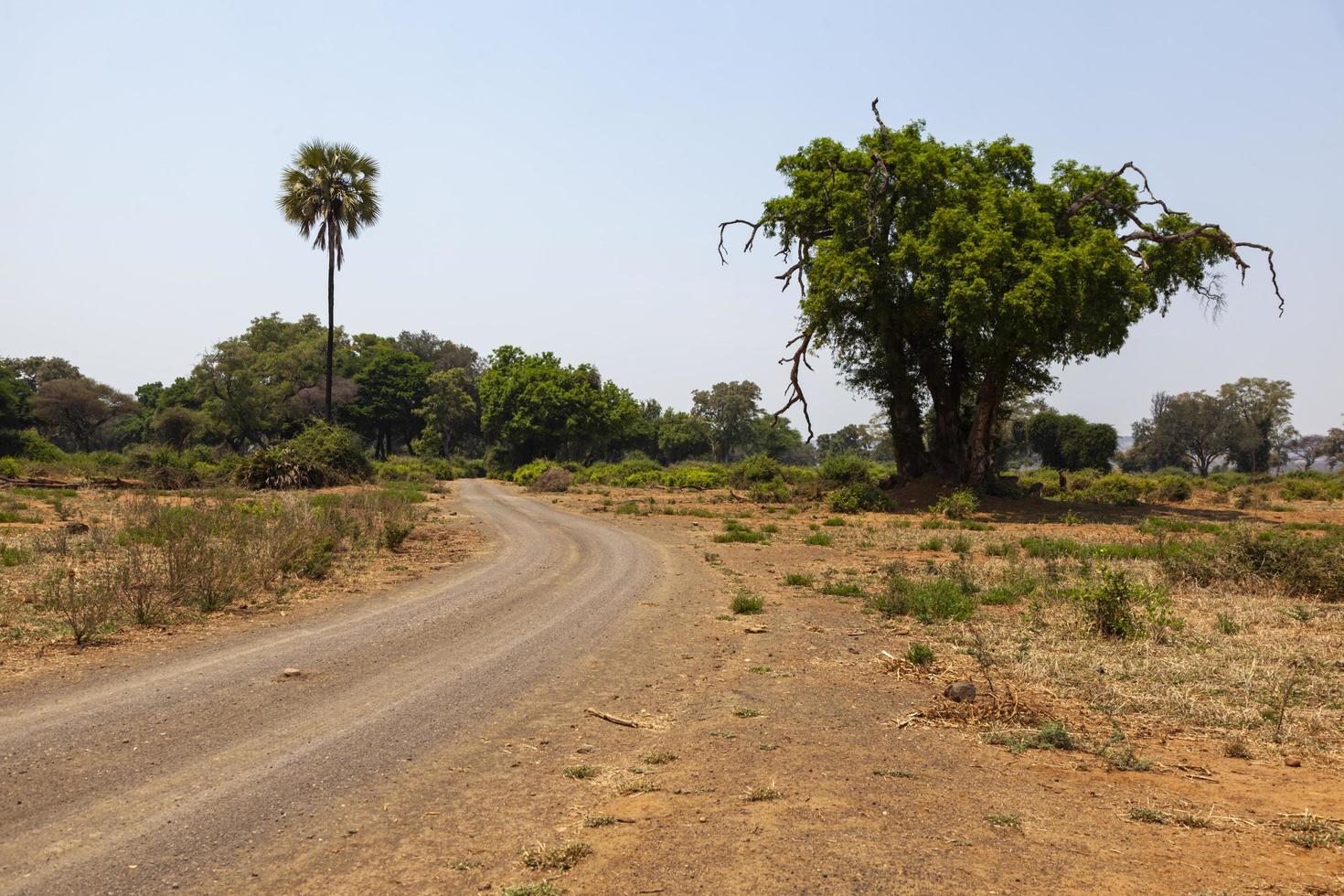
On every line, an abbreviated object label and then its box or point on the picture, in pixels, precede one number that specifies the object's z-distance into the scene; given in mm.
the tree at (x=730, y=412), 102188
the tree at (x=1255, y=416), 85438
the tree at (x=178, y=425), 61594
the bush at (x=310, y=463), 34469
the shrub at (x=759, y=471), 41875
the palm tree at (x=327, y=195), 38312
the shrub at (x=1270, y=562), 13555
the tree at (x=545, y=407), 67438
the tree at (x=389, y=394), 82375
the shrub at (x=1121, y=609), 10656
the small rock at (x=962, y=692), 8156
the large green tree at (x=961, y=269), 28500
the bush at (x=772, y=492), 37188
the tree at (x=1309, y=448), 105506
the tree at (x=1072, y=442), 74688
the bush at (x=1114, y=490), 37500
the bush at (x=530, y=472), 56250
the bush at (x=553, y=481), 46938
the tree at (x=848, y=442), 128375
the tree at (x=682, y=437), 99188
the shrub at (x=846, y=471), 37750
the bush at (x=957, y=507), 29859
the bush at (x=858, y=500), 32938
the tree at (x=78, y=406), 66438
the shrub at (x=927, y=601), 12672
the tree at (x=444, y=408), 79875
